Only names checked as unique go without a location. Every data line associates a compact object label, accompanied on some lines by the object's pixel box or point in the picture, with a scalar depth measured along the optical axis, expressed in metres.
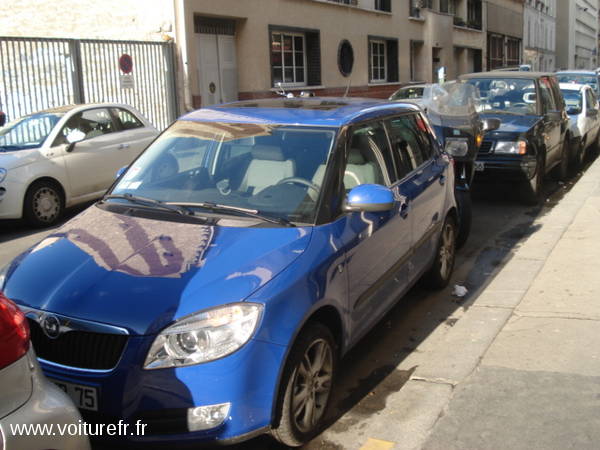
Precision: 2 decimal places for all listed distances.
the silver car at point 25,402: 2.10
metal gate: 13.24
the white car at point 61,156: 8.69
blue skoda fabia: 3.04
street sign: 15.13
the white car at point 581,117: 13.04
